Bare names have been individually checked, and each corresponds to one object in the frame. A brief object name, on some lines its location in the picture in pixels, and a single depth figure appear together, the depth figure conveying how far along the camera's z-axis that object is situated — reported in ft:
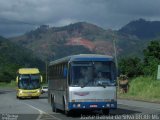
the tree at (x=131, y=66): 262.67
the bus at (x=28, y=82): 165.58
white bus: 71.87
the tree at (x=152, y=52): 254.29
